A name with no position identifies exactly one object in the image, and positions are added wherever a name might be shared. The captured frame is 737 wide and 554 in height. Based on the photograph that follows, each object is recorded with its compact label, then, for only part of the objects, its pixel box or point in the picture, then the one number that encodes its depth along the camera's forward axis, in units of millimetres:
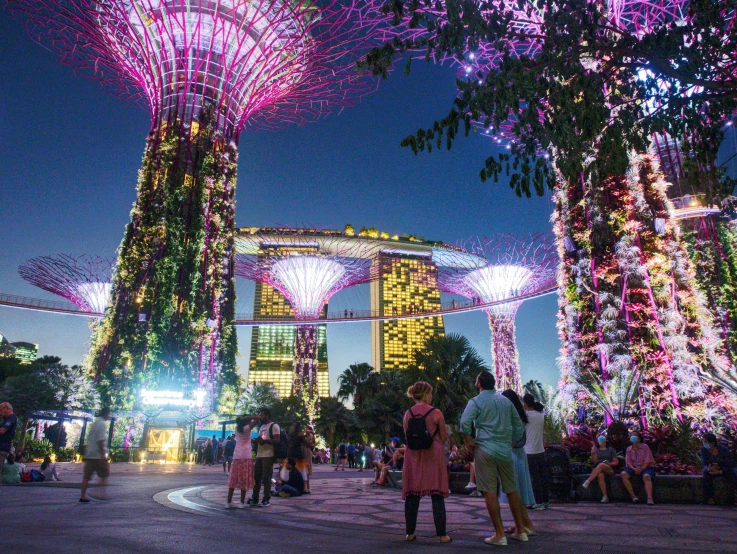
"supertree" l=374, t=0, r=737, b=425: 12281
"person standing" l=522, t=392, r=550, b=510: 8312
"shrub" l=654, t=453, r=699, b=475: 10000
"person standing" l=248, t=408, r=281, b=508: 8867
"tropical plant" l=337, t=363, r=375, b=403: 49625
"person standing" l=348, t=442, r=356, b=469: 37388
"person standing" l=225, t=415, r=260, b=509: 8562
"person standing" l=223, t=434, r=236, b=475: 18969
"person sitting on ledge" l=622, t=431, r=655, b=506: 9484
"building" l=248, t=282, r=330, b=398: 159250
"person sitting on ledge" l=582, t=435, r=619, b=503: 9852
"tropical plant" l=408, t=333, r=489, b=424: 31609
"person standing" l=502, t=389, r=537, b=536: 7121
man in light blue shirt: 5422
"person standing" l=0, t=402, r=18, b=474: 8666
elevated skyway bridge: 31250
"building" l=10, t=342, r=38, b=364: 189225
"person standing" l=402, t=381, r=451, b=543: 5371
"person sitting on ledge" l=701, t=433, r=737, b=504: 8945
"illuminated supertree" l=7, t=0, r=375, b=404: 28547
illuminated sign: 29875
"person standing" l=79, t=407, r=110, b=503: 8781
